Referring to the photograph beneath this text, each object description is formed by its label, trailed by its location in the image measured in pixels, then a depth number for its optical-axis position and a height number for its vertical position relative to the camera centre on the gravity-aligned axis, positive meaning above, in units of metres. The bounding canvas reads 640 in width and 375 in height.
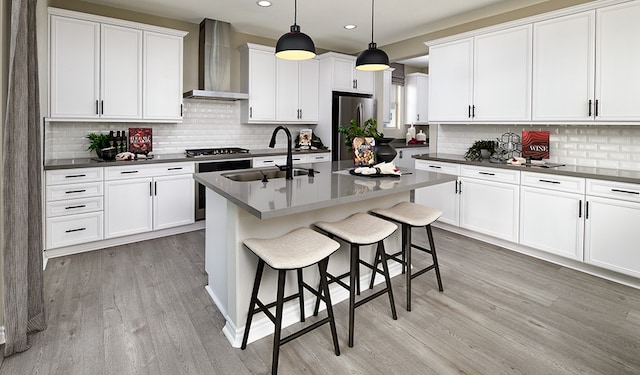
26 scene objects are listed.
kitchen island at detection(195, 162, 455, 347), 1.95 -0.30
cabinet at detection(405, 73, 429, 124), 8.11 +1.69
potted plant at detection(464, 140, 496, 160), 4.35 +0.28
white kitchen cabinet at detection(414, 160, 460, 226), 4.37 -0.28
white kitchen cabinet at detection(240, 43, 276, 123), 5.04 +1.27
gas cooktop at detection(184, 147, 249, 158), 4.57 +0.26
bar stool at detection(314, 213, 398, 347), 2.19 -0.39
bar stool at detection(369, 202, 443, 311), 2.55 -0.34
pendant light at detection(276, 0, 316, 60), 2.63 +0.94
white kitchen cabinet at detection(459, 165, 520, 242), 3.78 -0.31
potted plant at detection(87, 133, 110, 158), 3.99 +0.31
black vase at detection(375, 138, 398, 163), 3.05 +0.18
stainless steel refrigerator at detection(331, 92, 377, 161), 5.69 +0.93
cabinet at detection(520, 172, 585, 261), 3.29 -0.38
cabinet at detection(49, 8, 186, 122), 3.66 +1.10
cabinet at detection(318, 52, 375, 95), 5.63 +1.58
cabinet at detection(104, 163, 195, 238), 3.82 -0.30
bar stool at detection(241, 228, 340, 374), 1.85 -0.45
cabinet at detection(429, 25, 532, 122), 3.88 +1.12
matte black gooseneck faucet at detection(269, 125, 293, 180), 2.58 +0.03
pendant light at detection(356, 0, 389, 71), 3.08 +0.97
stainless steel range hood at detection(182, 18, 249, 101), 4.66 +1.46
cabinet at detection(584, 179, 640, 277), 2.95 -0.44
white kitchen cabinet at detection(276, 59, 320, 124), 5.34 +1.24
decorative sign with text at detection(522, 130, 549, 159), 3.93 +0.32
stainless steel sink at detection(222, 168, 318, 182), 2.78 -0.02
